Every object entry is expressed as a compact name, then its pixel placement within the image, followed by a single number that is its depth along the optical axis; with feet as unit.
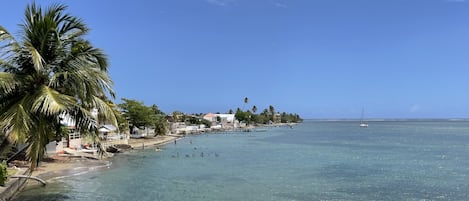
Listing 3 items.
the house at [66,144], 104.52
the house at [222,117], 531.09
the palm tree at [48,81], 28.73
